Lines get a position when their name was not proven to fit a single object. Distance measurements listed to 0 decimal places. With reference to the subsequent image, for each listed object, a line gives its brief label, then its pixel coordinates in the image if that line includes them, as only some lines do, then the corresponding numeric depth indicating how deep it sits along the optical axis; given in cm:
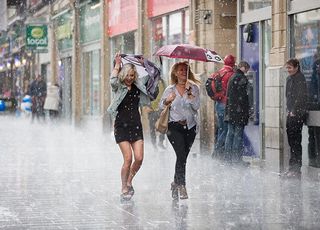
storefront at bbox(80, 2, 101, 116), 3288
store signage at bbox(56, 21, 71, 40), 3781
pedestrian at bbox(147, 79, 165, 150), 2192
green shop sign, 4278
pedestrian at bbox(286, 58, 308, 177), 1574
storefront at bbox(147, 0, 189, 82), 2320
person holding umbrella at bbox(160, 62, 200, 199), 1250
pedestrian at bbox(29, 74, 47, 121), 4041
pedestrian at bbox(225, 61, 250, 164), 1742
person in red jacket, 1830
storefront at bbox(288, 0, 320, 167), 1605
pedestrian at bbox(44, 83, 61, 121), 3826
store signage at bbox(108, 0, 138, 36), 2752
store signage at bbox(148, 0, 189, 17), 2306
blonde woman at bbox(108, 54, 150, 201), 1249
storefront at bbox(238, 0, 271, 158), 1852
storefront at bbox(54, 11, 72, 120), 3816
